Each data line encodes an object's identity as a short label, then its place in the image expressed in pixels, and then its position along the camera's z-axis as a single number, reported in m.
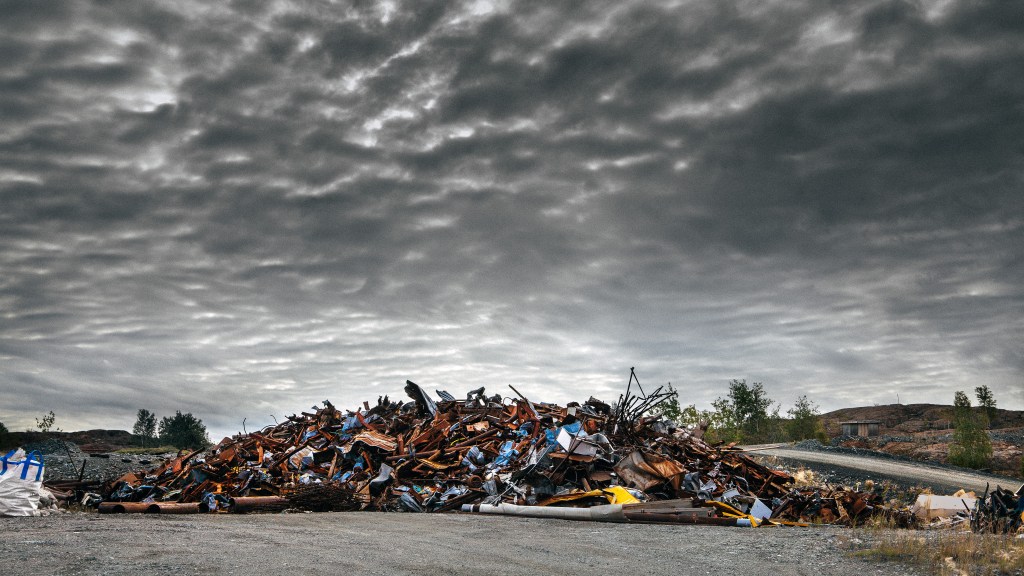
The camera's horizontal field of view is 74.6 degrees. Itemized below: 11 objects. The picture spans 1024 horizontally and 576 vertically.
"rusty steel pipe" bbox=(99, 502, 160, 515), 11.50
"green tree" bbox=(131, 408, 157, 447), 68.62
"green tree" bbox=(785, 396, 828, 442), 50.16
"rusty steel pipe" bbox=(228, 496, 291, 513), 12.51
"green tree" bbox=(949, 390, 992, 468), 32.81
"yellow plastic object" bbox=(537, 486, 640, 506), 11.89
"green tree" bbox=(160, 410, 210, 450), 57.34
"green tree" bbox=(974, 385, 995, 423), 60.50
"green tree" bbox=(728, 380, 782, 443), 54.03
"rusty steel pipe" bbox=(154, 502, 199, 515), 11.97
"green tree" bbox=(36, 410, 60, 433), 54.40
